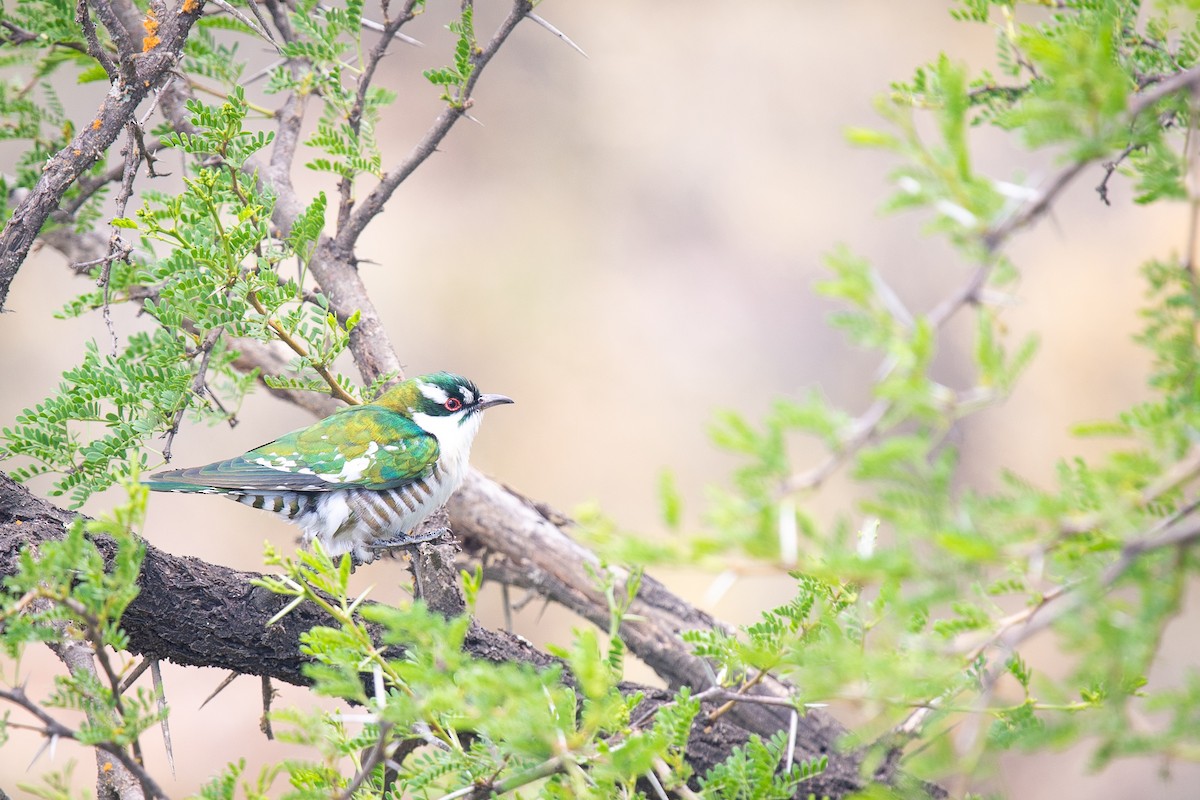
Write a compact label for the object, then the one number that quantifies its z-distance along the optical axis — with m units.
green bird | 8.98
